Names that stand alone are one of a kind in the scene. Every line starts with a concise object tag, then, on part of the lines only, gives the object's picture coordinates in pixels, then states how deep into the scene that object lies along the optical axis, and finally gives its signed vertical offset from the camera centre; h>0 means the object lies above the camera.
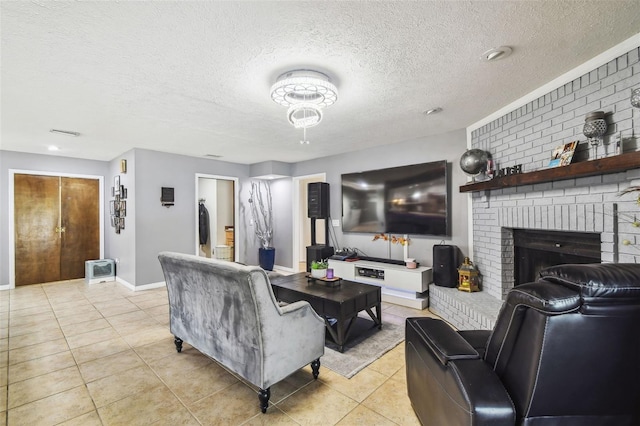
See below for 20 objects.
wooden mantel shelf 1.76 +0.29
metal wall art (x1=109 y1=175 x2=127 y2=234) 5.04 +0.22
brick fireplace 1.92 +0.16
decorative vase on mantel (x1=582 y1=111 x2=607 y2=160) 1.97 +0.57
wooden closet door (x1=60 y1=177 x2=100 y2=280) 5.50 -0.13
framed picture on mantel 2.21 +0.45
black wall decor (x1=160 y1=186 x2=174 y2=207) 4.97 +0.34
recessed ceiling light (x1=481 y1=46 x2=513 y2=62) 1.94 +1.08
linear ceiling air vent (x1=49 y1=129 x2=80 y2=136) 3.69 +1.10
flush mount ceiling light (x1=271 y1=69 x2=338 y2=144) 2.16 +0.96
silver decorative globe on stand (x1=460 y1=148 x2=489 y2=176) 3.15 +0.56
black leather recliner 1.01 -0.55
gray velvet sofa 1.81 -0.73
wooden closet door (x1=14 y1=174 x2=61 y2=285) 5.07 -0.18
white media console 3.79 -0.90
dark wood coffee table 2.62 -0.79
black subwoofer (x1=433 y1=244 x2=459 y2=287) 3.62 -0.65
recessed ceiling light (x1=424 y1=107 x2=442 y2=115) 3.06 +1.09
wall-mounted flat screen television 3.98 +0.21
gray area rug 2.40 -1.22
